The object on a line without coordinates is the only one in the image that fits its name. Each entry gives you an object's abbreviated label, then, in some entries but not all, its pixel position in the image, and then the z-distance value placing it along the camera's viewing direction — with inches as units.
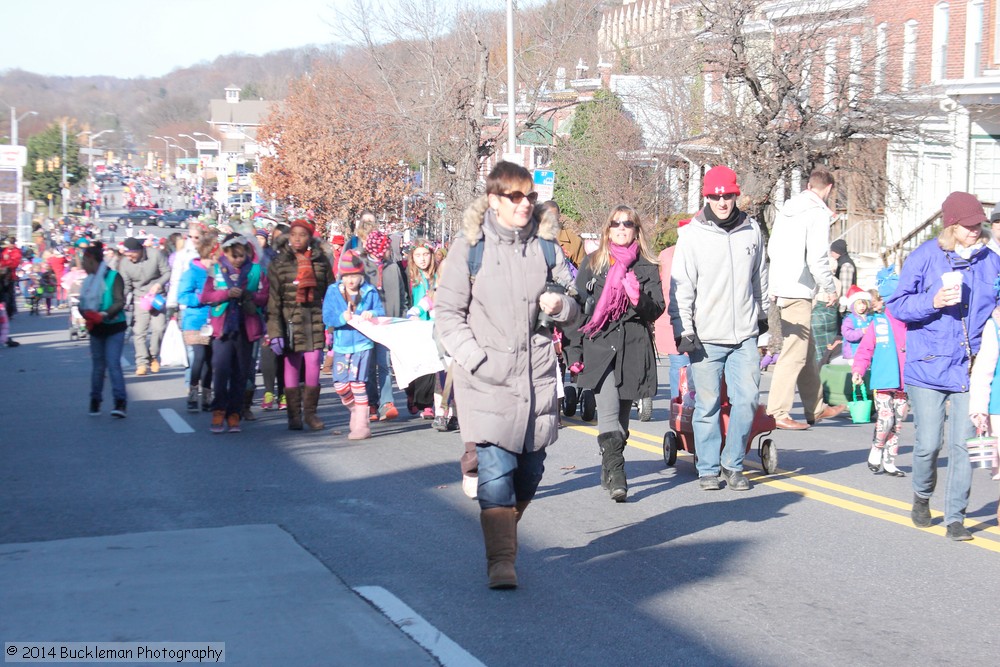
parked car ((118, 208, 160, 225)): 4702.3
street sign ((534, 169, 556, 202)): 1021.2
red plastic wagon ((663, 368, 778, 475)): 375.2
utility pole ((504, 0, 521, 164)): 1133.6
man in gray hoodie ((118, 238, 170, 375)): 729.0
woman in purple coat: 280.2
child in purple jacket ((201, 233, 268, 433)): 475.2
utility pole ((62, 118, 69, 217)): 3846.0
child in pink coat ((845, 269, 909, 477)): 372.8
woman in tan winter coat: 240.7
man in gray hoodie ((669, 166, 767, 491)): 333.7
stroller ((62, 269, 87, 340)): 999.8
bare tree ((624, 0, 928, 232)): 837.8
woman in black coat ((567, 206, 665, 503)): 330.3
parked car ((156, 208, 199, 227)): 4573.3
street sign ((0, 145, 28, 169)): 2972.4
